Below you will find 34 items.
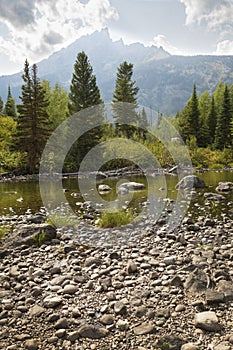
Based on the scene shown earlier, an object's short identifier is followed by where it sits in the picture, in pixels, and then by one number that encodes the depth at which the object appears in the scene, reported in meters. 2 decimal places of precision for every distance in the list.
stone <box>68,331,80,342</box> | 3.07
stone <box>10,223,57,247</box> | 6.07
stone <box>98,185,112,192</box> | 15.24
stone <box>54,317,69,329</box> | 3.28
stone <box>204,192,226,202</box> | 11.10
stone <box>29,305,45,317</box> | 3.54
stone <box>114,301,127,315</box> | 3.53
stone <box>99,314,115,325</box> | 3.35
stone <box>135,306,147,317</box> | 3.49
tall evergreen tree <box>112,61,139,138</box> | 39.91
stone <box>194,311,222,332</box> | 3.12
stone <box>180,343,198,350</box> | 2.83
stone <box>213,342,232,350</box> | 2.81
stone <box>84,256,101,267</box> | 5.01
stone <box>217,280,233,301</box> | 3.69
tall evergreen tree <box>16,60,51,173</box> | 25.55
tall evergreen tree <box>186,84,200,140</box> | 43.78
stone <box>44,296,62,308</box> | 3.72
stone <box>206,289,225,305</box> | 3.60
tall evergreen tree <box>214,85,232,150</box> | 41.62
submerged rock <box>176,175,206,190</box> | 14.61
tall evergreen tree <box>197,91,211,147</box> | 43.81
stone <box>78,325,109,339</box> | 3.12
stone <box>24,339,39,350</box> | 2.94
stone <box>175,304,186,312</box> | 3.52
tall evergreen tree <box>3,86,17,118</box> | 50.81
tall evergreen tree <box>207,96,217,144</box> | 46.84
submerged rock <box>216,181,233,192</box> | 13.33
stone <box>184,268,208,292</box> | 3.94
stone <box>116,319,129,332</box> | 3.24
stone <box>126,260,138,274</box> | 4.63
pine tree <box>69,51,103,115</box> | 31.25
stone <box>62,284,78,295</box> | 4.06
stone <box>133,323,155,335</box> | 3.15
